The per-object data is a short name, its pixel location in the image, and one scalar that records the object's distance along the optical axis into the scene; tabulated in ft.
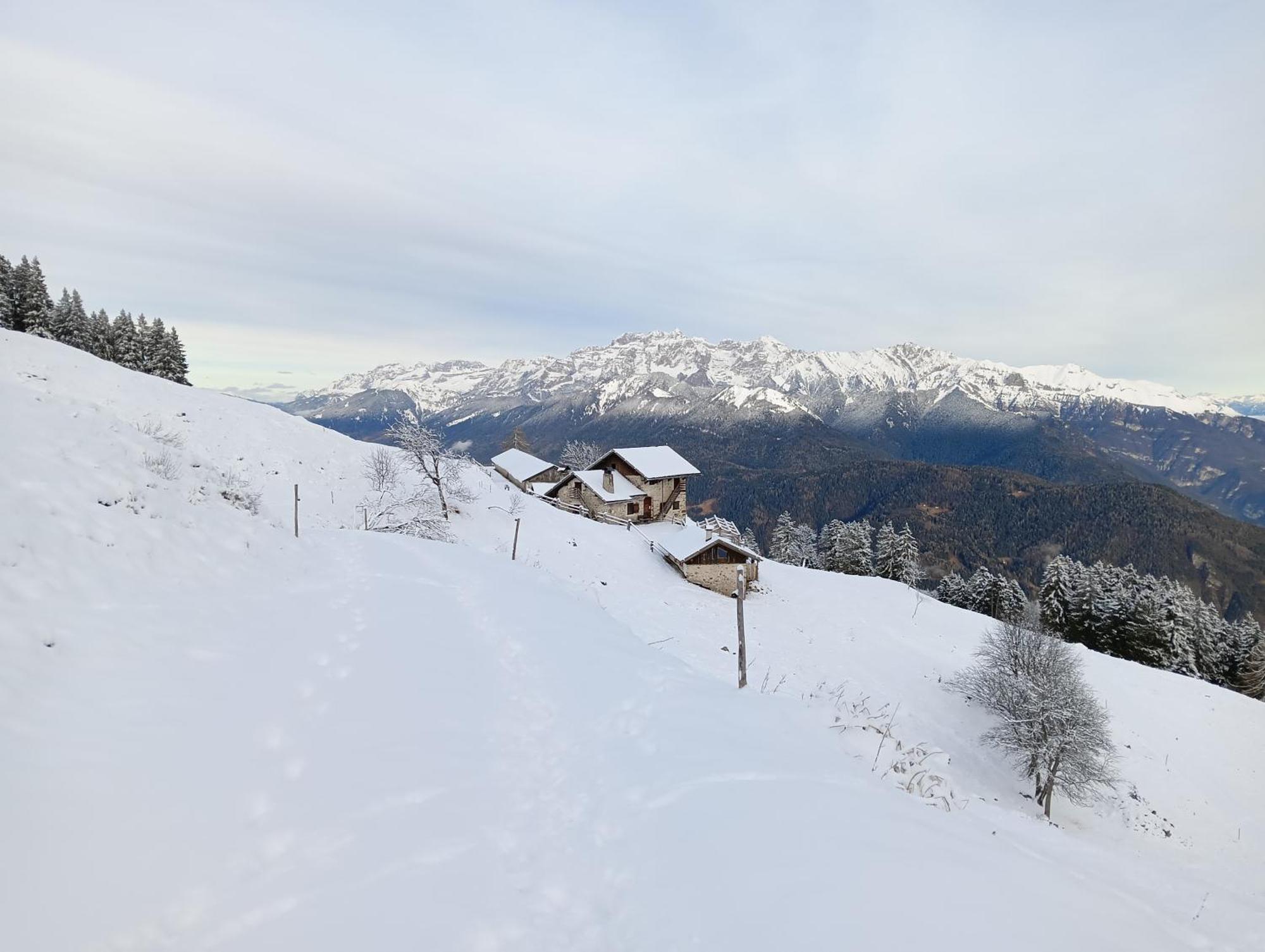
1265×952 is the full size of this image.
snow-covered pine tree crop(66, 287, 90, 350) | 179.42
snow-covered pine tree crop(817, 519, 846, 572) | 234.99
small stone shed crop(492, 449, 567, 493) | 191.65
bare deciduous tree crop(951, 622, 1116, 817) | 73.97
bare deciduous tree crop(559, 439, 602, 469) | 317.42
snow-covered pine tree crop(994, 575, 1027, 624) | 189.28
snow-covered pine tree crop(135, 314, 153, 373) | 172.86
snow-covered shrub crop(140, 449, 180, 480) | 36.37
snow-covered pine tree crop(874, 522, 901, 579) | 225.76
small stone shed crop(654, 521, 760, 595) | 122.11
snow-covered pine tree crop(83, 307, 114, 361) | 177.88
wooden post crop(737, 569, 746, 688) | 33.63
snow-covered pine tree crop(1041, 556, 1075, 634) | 175.22
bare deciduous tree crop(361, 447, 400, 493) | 113.60
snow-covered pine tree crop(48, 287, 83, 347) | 177.99
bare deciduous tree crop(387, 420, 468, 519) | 115.96
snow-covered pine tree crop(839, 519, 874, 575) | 225.76
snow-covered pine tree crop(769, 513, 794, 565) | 270.46
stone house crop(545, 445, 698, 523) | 164.35
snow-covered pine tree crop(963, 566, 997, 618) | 197.06
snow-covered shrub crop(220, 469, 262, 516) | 44.32
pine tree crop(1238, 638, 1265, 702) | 146.82
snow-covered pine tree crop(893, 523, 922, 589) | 221.05
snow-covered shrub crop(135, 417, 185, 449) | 44.05
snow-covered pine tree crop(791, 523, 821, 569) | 263.70
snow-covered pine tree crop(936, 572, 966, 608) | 210.38
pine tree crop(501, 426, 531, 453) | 323.57
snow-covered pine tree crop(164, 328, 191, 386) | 181.16
